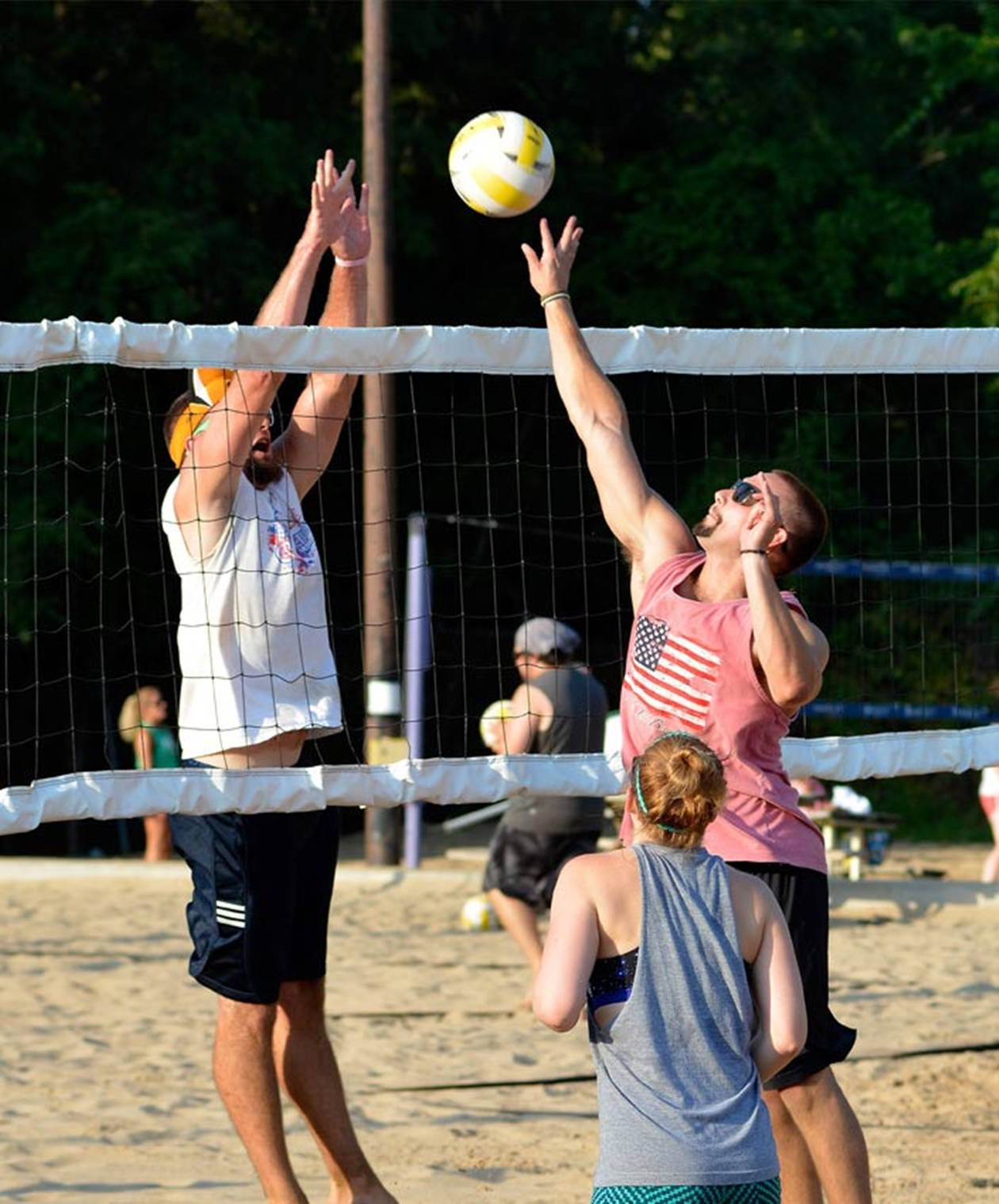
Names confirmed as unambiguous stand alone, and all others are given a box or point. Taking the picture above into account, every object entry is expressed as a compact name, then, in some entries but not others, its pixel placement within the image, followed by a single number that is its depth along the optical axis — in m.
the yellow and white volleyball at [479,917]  19.69
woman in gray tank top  6.22
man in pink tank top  7.63
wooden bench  24.23
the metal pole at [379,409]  25.28
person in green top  26.98
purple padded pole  25.16
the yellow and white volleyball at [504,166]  10.03
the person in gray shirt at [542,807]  15.49
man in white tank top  8.65
